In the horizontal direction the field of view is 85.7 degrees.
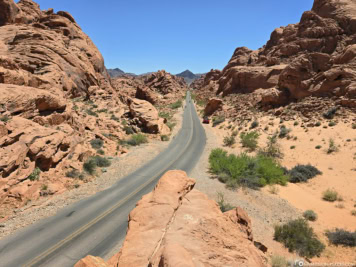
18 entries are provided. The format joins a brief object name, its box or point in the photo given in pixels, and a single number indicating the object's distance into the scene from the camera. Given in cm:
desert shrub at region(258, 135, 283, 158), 2025
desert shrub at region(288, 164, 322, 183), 1534
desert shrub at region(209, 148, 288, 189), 1420
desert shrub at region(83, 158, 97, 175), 1545
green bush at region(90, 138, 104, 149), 1969
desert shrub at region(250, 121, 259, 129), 2881
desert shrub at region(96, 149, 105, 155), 1906
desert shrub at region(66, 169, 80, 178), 1409
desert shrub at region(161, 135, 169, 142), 2795
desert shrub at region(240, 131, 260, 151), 2253
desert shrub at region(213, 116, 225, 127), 3725
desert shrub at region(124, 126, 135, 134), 2685
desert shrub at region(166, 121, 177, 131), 3458
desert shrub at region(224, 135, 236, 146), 2500
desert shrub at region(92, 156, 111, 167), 1714
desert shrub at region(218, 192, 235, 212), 1053
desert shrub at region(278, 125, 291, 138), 2419
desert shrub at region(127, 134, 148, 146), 2407
